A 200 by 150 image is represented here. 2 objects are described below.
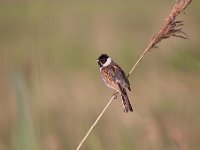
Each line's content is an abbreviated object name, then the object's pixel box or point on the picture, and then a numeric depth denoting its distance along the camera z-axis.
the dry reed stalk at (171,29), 6.82
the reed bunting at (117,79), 8.15
